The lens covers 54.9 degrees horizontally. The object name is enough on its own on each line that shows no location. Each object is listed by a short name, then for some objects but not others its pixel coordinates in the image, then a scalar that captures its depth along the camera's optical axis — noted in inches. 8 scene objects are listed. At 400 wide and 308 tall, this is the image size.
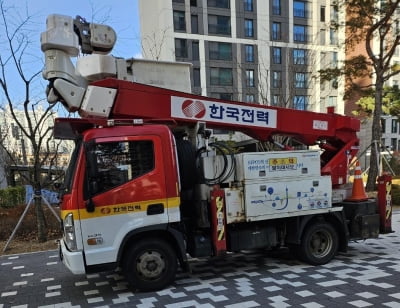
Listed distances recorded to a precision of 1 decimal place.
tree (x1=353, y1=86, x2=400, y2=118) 732.7
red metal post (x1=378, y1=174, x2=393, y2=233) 274.5
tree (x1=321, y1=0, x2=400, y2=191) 576.1
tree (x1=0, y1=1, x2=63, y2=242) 369.1
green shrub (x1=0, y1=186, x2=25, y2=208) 641.6
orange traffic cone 274.2
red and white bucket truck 203.3
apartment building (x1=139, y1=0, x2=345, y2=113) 1541.6
